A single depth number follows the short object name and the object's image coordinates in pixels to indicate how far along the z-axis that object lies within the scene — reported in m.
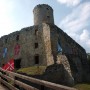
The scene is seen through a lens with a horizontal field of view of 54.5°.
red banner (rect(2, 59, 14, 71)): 7.34
